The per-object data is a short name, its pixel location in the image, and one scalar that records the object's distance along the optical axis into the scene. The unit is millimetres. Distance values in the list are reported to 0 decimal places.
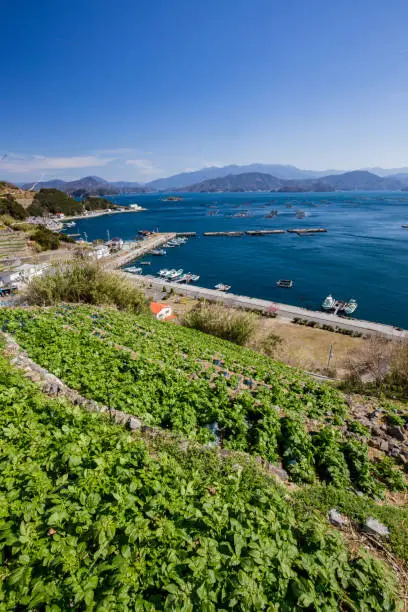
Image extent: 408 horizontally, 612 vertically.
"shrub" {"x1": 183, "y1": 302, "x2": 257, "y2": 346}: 18562
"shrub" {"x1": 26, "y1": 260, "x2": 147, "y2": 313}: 16672
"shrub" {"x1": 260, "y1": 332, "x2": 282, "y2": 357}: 20656
